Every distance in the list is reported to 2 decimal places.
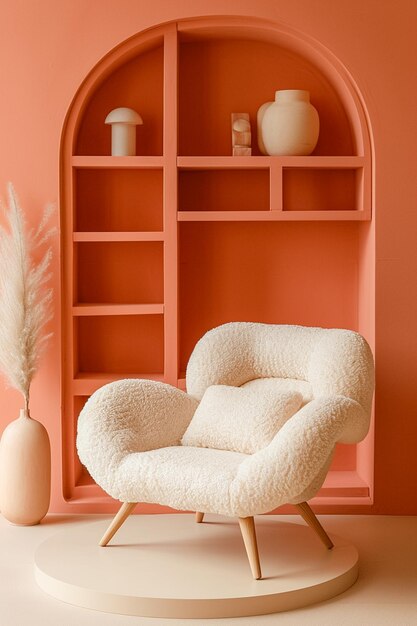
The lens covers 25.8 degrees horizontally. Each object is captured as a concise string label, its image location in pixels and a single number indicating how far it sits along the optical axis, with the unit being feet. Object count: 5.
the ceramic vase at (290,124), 12.57
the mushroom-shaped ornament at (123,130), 12.68
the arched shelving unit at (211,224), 13.28
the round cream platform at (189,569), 9.07
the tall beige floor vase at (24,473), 11.89
